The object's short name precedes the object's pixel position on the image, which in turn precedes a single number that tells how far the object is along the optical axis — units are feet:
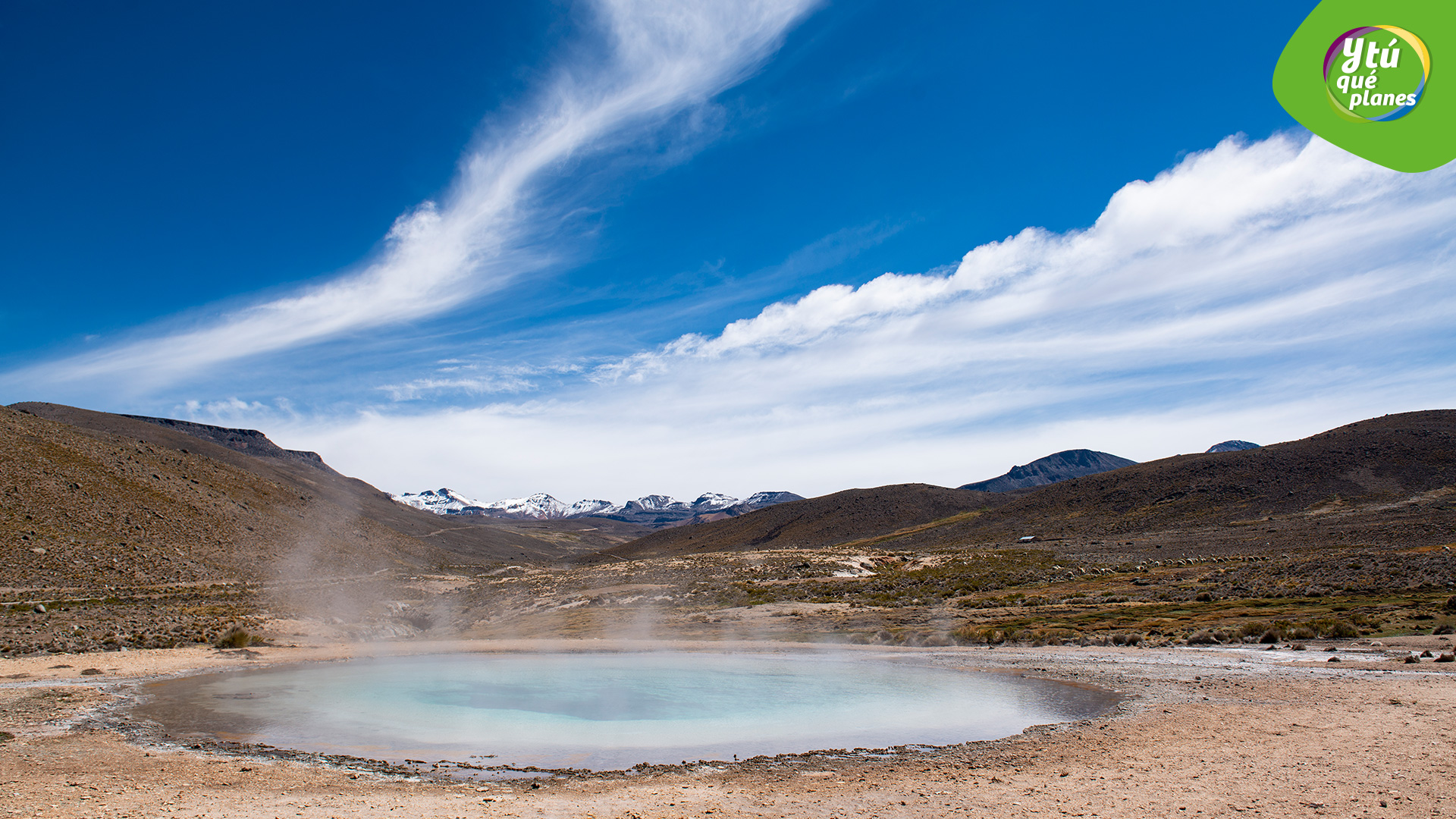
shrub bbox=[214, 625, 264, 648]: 86.22
